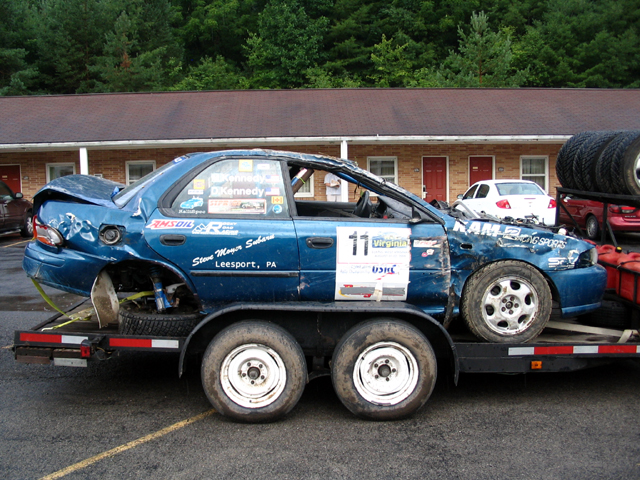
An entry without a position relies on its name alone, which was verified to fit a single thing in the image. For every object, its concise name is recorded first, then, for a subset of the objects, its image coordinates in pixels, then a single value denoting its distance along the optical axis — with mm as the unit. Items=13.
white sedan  14555
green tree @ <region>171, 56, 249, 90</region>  39875
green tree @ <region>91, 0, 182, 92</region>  38125
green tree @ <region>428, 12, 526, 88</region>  30922
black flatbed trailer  4289
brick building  18703
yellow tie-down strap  4680
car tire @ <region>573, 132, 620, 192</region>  5836
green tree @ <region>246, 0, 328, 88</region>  40938
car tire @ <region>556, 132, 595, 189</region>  6352
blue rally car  4180
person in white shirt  17059
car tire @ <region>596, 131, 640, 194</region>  5355
